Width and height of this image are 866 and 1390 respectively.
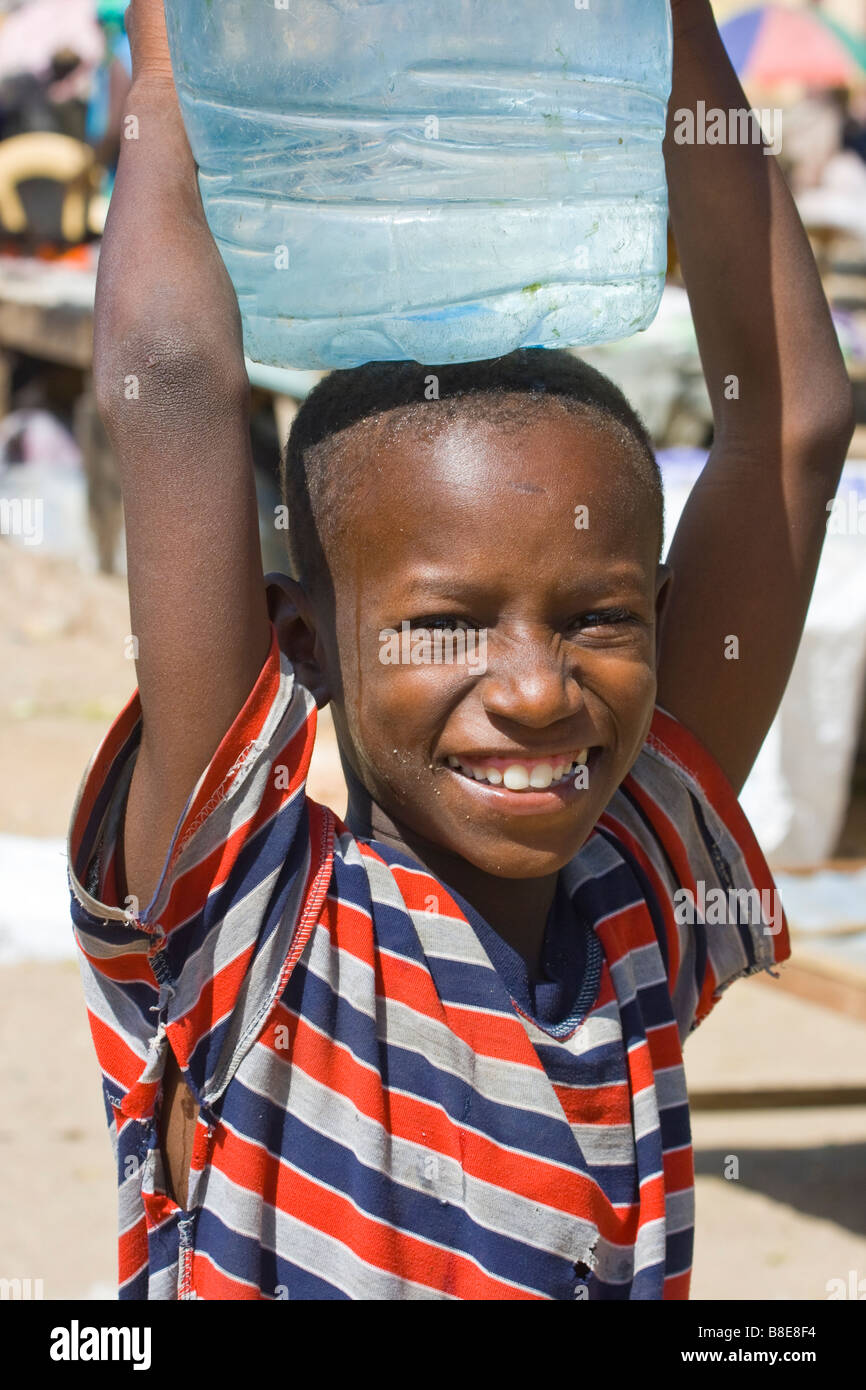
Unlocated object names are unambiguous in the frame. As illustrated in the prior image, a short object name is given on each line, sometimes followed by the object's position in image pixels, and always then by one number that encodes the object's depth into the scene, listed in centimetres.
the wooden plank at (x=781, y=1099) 360
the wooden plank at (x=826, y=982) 348
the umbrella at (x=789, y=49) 1256
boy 135
